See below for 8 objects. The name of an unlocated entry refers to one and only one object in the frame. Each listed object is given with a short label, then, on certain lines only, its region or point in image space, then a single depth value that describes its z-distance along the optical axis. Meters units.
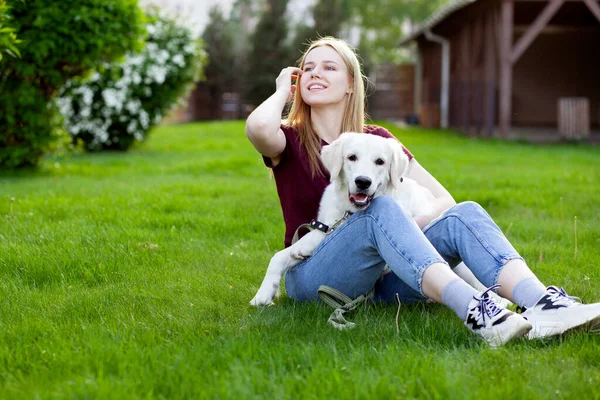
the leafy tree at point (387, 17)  48.12
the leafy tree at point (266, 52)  29.47
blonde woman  2.98
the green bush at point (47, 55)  8.25
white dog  3.45
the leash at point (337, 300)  3.37
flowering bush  12.98
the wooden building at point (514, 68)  16.61
